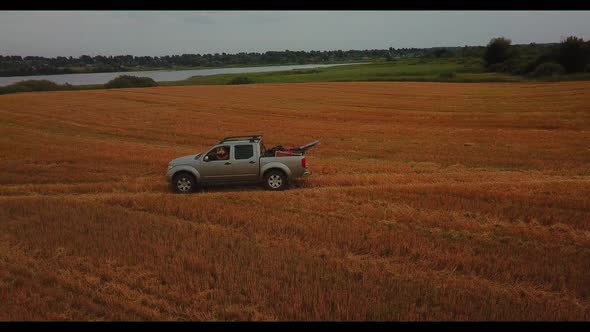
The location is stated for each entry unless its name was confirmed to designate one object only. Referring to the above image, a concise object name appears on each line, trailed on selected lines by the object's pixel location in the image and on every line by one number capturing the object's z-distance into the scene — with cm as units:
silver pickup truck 1248
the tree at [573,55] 6850
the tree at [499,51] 8419
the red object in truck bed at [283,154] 1287
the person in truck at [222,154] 1260
